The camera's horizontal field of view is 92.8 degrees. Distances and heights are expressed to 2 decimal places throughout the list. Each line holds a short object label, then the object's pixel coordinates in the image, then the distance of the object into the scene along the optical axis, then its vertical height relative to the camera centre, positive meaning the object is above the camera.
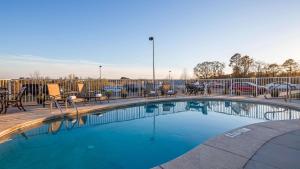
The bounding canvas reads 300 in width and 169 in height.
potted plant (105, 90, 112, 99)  6.26 -0.46
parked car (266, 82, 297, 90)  6.48 -0.19
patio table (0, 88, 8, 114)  4.22 -0.48
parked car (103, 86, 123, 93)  6.97 -0.28
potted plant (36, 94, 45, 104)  5.28 -0.58
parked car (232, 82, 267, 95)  8.64 -0.30
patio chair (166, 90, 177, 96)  8.09 -0.60
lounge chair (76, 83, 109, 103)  5.44 -0.48
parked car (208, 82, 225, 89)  9.32 -0.18
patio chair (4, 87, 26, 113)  4.20 -0.51
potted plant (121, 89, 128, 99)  7.42 -0.57
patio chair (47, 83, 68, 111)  4.32 -0.34
